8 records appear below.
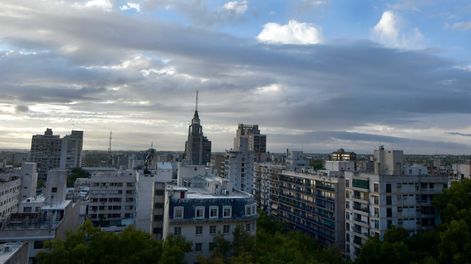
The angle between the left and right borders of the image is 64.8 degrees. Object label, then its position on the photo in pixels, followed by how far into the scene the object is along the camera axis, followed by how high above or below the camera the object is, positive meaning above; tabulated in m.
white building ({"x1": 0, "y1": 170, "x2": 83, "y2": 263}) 39.91 -7.53
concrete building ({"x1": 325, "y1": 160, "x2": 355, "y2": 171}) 86.22 -0.30
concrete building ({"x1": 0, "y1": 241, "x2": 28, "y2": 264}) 22.64 -6.29
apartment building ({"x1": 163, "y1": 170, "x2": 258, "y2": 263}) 43.44 -6.68
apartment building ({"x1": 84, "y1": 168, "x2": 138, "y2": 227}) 84.62 -8.90
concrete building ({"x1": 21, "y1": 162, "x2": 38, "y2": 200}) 87.50 -5.63
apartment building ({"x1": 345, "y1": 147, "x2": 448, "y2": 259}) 57.00 -5.84
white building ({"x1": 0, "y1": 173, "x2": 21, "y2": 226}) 72.38 -7.68
